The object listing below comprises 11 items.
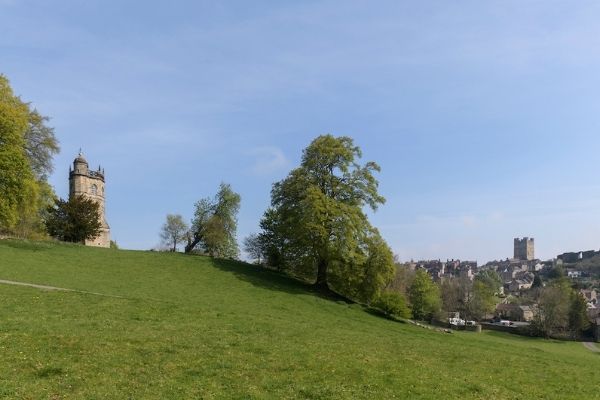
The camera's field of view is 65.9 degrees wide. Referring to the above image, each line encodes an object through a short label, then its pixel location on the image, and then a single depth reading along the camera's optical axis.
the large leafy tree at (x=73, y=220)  56.32
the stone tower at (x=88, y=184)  82.25
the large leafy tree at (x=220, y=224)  63.62
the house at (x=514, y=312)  138.91
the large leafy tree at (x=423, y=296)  84.06
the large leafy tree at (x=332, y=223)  45.25
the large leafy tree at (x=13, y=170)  39.12
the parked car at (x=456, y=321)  92.50
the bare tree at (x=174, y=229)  79.78
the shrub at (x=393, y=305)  43.75
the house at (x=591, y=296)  175.49
